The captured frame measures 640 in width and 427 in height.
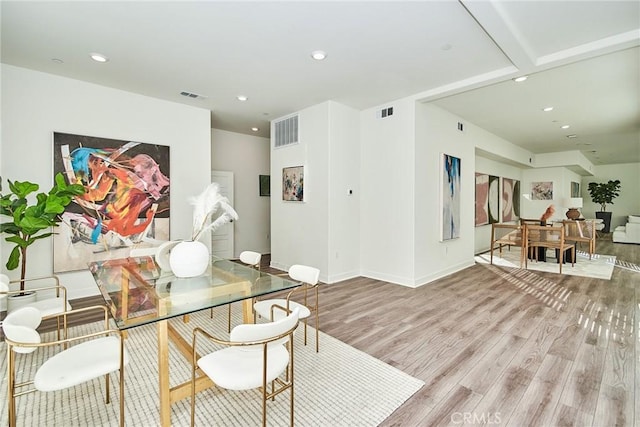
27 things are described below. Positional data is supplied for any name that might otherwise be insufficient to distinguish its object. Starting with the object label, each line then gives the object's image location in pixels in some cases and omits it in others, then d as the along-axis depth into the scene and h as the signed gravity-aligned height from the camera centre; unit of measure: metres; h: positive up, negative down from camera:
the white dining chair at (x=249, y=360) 1.51 -0.89
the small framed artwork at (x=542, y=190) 9.88 +0.56
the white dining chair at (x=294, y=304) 2.42 -0.85
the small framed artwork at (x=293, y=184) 5.26 +0.43
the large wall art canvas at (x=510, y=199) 8.77 +0.22
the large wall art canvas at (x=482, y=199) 7.36 +0.20
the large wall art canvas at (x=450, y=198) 5.18 +0.16
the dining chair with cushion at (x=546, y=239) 5.55 -0.67
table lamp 6.89 +0.03
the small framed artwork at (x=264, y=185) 7.34 +0.55
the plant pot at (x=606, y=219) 11.77 -0.51
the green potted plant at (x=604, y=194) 11.34 +0.48
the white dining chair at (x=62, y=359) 1.52 -0.89
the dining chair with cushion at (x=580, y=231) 6.41 -0.57
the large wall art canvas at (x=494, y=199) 8.01 +0.21
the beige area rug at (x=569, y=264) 5.50 -1.22
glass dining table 1.75 -0.61
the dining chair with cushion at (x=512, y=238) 6.18 -0.72
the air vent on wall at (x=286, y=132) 5.39 +1.43
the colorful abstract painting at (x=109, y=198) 3.89 +0.12
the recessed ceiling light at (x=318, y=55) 3.20 +1.69
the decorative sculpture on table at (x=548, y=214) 6.10 -0.16
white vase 2.38 -0.43
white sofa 9.06 -0.83
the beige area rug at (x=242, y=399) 1.83 -1.32
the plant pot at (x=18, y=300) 3.10 -1.01
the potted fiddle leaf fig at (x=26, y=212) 3.08 -0.05
